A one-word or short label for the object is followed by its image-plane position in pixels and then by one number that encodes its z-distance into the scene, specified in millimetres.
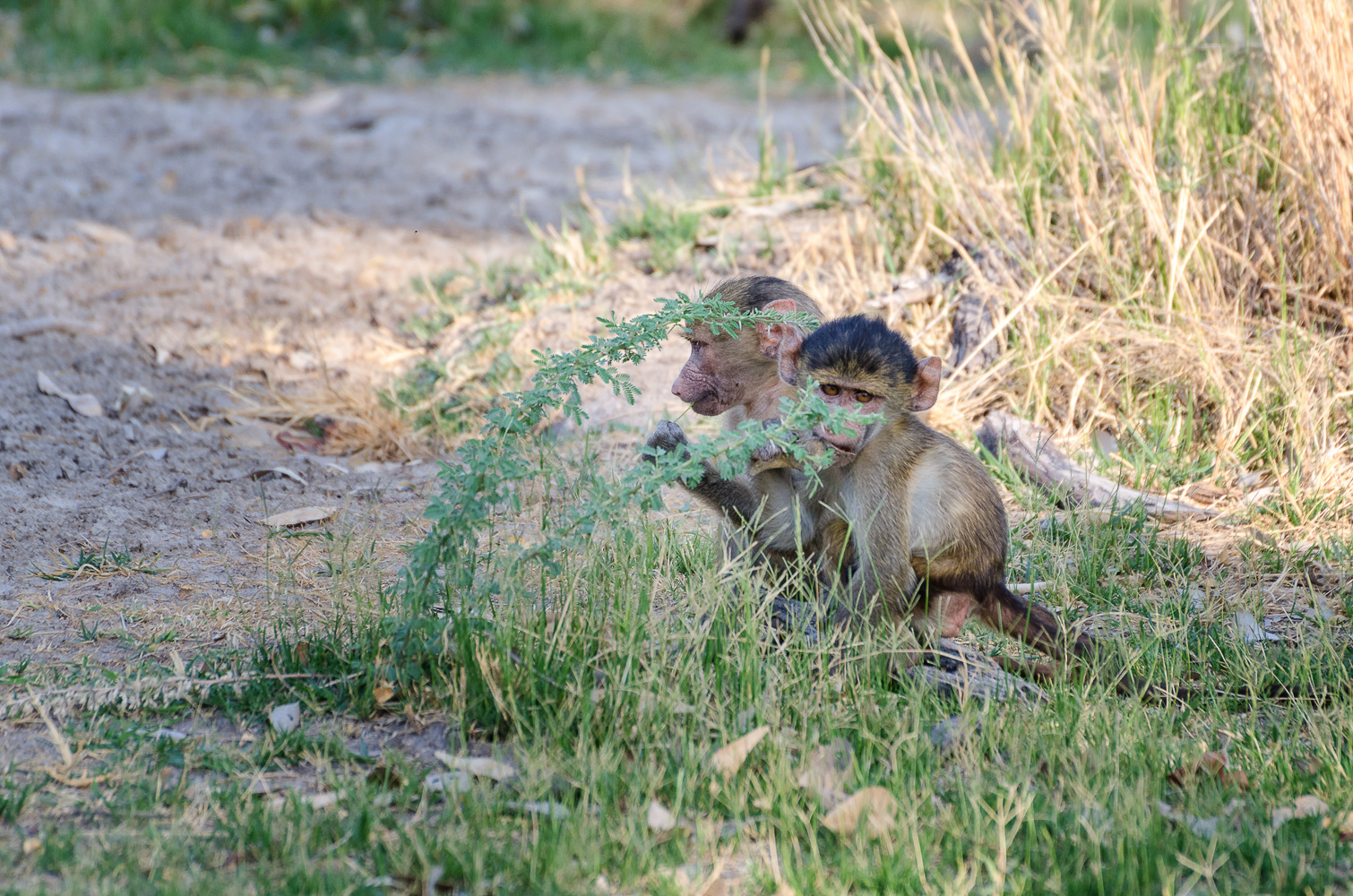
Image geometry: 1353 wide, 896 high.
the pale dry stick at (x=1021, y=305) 11109
